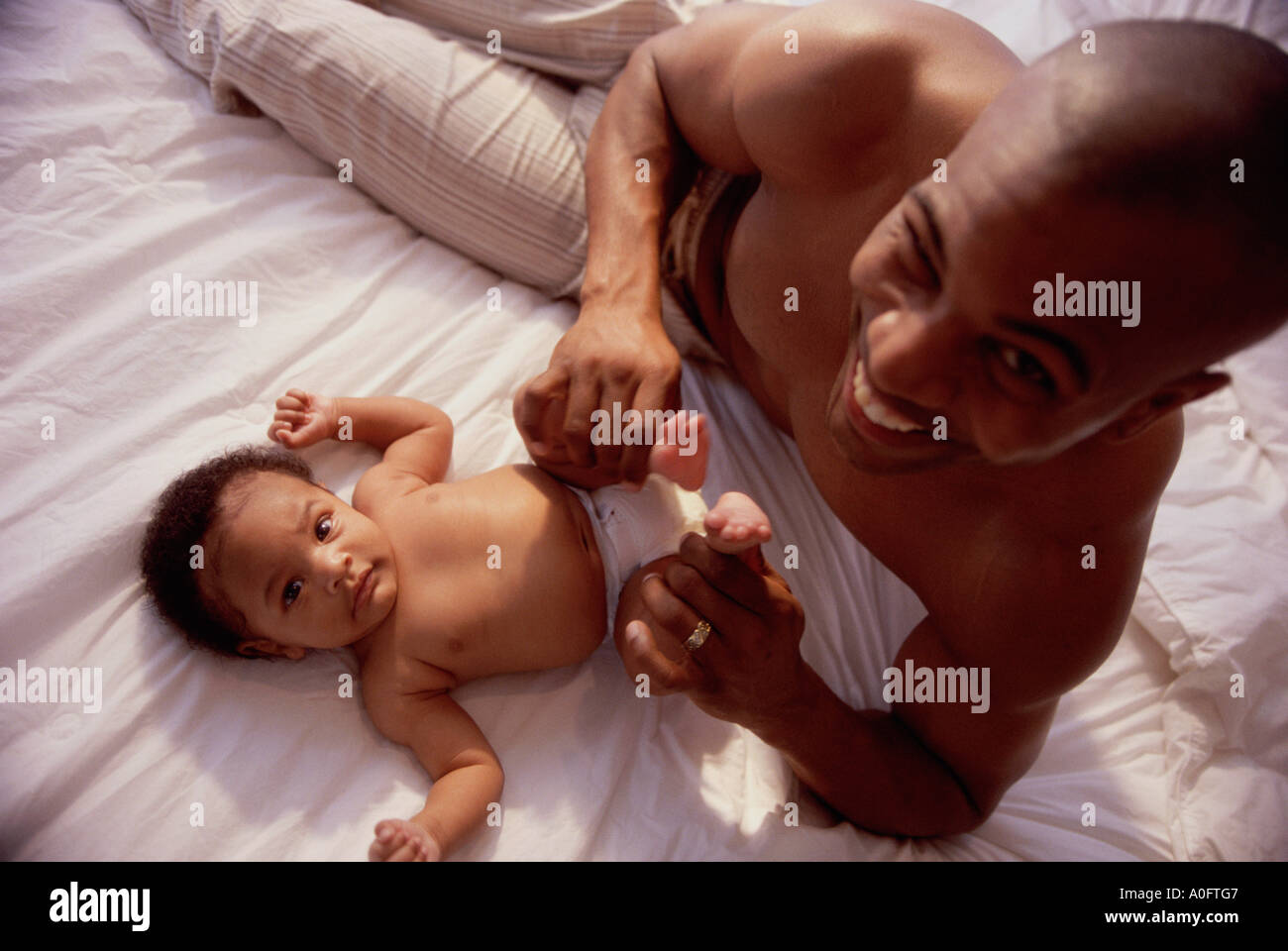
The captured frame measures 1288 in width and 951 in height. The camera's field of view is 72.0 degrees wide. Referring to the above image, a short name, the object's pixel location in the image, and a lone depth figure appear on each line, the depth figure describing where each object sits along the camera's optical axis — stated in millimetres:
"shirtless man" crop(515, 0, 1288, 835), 644
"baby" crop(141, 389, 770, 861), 1120
